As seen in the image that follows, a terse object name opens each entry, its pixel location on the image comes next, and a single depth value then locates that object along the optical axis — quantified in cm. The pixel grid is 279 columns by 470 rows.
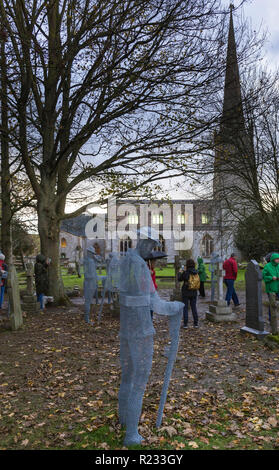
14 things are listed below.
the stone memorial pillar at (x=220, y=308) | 1051
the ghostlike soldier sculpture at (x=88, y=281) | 1000
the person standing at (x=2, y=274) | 1121
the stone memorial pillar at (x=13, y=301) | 915
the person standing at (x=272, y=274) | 944
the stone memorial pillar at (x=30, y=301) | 1163
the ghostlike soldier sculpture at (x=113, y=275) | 1120
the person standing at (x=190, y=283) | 934
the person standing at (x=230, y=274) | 1240
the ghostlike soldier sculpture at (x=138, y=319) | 358
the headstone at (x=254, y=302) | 859
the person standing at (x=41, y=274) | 1163
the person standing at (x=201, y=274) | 1663
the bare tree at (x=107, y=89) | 900
